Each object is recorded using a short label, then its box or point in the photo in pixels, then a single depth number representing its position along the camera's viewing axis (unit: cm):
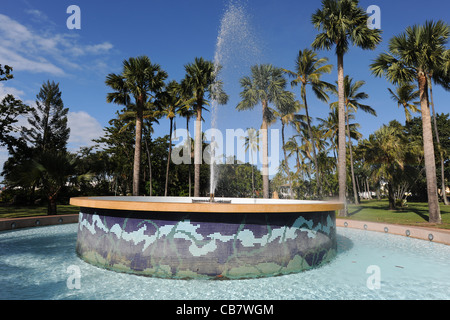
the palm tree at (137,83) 2228
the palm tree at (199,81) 2323
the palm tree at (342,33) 1730
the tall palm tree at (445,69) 1495
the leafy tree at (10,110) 2261
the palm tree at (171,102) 2588
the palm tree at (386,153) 2298
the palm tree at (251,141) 5851
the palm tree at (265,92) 2350
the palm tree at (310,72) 2364
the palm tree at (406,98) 3114
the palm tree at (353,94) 3033
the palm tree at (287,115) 2605
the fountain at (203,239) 536
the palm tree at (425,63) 1445
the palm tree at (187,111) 2684
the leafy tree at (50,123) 4162
